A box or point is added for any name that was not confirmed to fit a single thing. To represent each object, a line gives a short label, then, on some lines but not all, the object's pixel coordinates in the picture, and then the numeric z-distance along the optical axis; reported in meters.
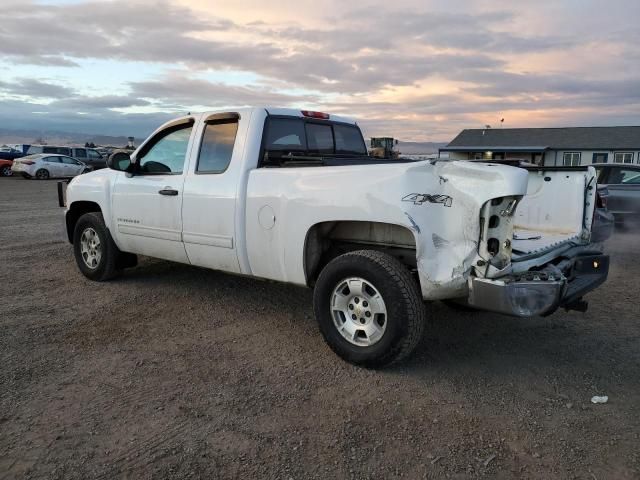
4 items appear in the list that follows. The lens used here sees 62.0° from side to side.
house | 42.66
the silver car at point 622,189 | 10.65
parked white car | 28.19
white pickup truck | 3.60
